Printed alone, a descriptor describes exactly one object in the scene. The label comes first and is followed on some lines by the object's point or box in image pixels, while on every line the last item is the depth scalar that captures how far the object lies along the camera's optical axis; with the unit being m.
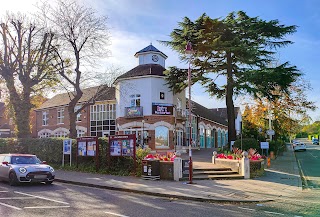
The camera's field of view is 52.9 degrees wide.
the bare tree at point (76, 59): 25.72
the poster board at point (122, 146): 17.06
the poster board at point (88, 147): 18.81
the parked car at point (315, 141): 84.78
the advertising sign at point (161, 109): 33.47
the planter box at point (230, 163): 17.58
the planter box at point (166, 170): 15.75
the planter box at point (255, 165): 17.45
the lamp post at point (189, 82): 14.49
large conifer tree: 25.70
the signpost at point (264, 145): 24.87
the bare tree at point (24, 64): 26.22
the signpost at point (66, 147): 20.76
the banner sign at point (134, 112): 33.66
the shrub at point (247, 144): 25.27
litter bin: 15.67
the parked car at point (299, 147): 50.97
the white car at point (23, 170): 13.72
